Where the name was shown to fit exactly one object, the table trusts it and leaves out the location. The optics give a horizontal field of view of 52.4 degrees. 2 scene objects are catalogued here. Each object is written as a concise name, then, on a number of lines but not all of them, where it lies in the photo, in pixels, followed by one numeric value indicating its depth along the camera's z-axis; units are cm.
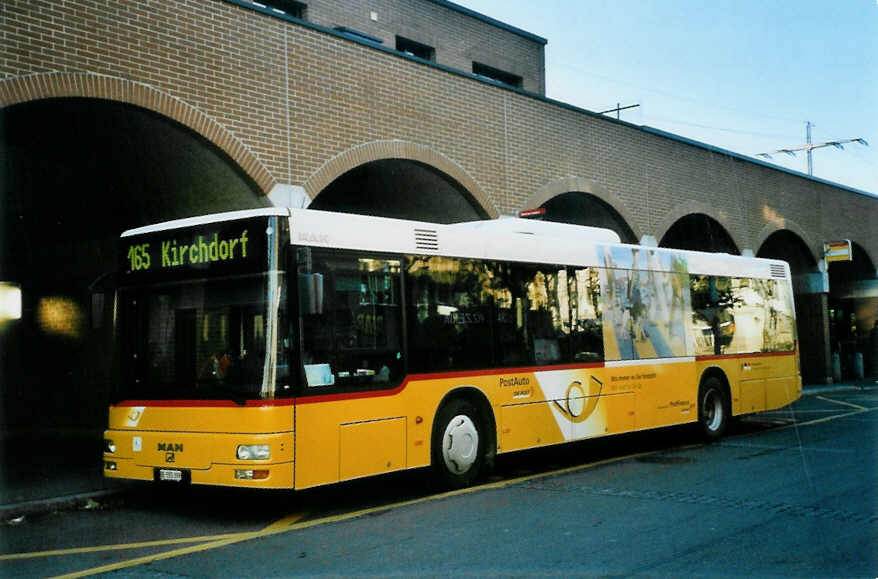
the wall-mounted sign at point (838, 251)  2722
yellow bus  803
